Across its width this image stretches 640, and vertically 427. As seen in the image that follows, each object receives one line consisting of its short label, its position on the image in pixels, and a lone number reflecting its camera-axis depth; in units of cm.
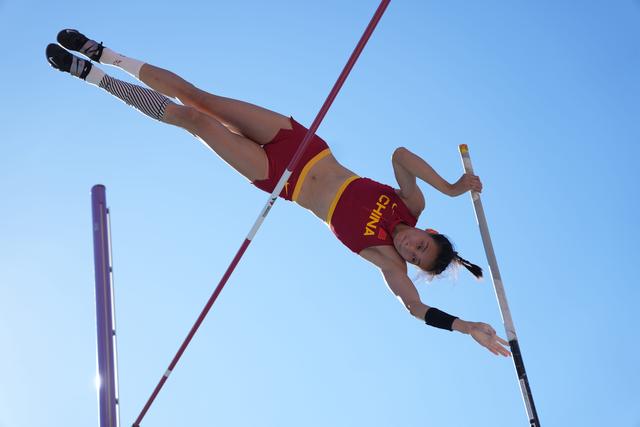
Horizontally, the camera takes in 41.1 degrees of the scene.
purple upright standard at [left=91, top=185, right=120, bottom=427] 484
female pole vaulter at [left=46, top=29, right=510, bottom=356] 496
